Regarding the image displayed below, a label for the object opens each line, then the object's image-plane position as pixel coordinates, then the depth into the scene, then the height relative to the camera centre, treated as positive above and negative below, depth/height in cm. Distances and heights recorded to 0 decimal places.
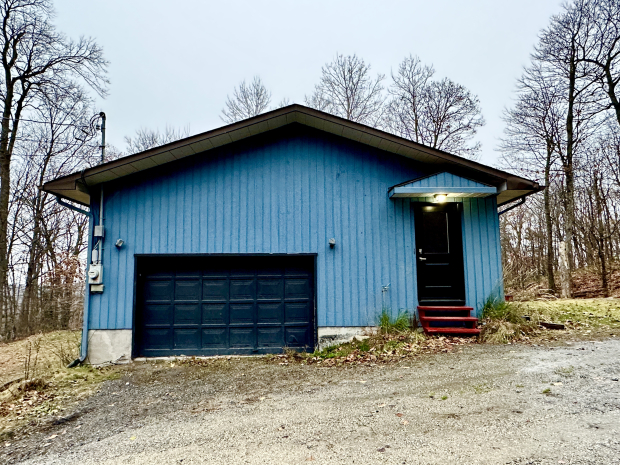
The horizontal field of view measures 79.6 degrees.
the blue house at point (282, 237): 660 +66
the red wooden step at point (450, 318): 635 -79
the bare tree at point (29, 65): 1099 +655
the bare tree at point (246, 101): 1706 +799
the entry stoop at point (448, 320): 634 -83
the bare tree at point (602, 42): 1189 +745
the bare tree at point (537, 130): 1364 +531
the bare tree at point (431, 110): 1540 +687
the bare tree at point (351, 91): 1667 +820
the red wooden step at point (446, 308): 646 -63
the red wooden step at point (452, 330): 631 -100
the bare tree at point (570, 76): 1254 +667
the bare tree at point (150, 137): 1934 +722
